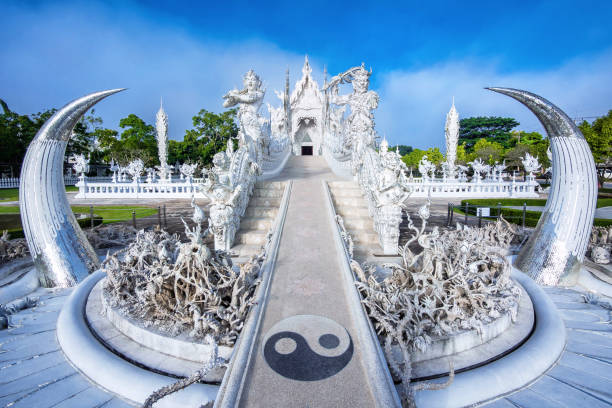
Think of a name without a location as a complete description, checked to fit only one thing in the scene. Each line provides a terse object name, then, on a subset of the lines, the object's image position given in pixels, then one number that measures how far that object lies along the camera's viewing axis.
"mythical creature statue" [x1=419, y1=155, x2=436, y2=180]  24.12
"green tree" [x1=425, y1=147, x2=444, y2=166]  44.63
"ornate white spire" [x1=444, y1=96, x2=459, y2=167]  29.16
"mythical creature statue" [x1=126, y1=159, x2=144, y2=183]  23.72
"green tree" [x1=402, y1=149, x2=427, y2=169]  52.50
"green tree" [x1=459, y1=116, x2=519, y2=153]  55.00
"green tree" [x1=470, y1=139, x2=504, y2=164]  41.56
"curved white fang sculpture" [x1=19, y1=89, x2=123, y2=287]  5.44
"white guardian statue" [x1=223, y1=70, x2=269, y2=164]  9.46
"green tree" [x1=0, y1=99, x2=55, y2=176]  29.33
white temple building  29.70
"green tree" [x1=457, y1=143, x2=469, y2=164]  43.37
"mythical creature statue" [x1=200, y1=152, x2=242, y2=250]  6.19
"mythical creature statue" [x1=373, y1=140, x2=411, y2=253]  6.21
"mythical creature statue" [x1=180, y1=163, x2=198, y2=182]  25.66
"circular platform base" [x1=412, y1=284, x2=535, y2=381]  3.09
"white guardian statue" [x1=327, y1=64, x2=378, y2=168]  10.55
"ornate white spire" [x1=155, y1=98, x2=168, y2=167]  29.09
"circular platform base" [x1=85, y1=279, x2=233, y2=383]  3.08
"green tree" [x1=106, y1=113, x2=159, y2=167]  33.09
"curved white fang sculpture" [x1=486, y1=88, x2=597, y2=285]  5.52
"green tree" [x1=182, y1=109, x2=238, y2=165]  31.94
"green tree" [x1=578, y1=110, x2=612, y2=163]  23.05
